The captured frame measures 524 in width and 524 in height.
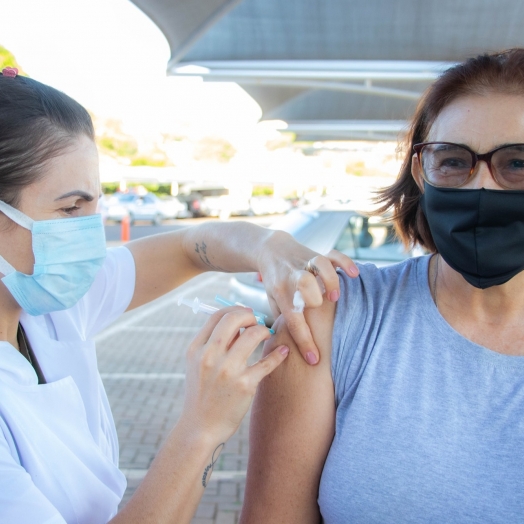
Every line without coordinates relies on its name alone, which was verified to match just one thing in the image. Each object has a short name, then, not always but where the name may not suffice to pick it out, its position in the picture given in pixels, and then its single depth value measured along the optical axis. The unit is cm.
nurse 120
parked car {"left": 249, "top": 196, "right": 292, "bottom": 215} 3183
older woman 118
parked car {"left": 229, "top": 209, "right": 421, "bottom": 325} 530
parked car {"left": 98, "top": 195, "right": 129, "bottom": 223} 2442
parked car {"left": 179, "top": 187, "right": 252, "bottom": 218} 3005
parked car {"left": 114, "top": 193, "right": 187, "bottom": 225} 2481
